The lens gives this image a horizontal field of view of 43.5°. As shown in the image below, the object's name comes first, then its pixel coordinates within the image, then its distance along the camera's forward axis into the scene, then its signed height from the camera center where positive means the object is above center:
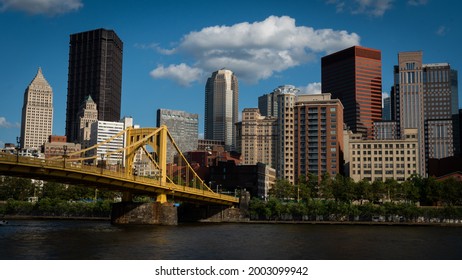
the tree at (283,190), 174.25 +1.06
